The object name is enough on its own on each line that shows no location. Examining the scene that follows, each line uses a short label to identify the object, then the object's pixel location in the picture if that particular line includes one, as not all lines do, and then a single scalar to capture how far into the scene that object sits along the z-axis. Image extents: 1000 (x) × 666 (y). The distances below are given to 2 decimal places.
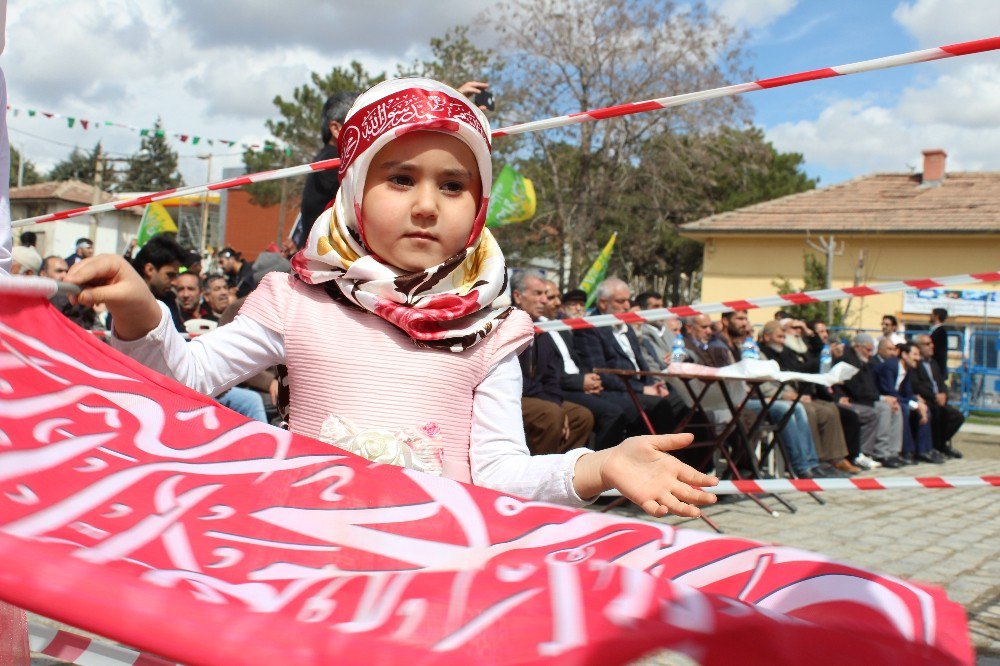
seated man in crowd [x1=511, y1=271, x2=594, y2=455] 5.82
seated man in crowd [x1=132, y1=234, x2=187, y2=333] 6.04
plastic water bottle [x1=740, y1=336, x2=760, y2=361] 9.03
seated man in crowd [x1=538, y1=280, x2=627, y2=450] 6.82
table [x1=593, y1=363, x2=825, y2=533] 6.34
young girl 1.85
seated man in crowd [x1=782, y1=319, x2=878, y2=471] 9.87
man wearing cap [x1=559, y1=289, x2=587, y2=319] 8.43
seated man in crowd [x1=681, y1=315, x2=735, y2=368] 8.29
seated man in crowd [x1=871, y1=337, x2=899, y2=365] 11.95
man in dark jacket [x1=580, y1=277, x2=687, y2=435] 7.25
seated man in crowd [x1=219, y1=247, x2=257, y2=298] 10.40
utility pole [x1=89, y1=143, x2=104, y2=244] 30.50
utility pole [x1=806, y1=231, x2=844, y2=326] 25.34
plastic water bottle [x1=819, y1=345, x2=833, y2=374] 10.03
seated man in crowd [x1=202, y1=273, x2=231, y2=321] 7.21
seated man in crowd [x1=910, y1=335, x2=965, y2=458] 12.23
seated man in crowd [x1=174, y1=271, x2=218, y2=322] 6.60
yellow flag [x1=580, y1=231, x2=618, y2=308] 13.04
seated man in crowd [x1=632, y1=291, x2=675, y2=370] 8.71
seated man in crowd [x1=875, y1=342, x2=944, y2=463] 11.40
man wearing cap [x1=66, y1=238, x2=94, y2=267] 11.05
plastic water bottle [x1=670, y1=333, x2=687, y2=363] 8.38
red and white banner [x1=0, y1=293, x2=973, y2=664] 0.87
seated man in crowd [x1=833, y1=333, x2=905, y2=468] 10.61
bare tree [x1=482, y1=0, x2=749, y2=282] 23.83
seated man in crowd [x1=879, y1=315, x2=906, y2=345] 13.36
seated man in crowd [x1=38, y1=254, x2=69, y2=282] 6.29
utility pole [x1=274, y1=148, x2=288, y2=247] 28.59
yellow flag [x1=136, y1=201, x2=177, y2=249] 15.29
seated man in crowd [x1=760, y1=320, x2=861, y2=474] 9.06
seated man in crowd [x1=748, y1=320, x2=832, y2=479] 8.55
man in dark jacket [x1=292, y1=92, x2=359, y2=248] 3.82
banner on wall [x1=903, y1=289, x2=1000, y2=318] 24.83
